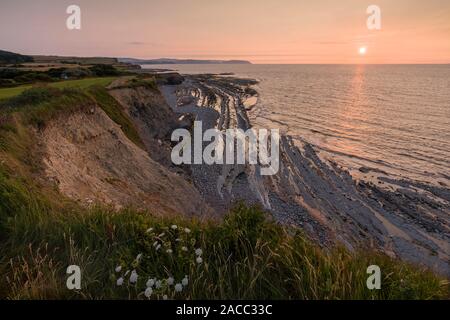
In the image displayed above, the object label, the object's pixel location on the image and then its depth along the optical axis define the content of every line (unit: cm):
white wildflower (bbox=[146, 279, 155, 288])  339
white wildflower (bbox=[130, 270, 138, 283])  348
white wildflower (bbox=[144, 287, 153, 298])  322
